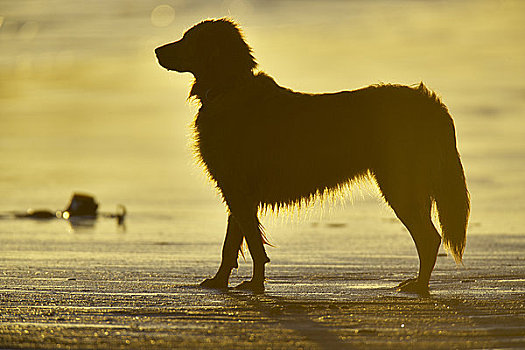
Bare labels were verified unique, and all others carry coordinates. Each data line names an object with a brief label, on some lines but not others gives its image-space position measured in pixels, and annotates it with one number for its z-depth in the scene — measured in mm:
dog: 14734
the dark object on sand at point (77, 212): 27516
